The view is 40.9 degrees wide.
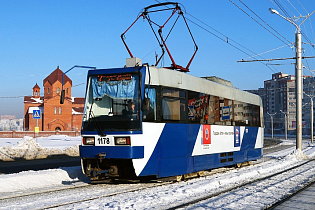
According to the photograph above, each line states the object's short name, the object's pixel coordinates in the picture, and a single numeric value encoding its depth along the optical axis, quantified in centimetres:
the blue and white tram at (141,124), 1117
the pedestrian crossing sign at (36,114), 2652
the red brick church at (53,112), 9331
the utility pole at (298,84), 2631
